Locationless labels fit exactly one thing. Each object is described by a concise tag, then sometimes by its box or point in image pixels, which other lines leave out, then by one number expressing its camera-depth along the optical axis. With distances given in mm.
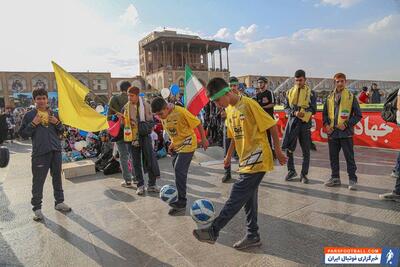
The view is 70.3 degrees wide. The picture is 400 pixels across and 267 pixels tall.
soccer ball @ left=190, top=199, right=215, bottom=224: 3273
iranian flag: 6230
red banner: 7789
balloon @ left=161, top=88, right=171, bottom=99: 11491
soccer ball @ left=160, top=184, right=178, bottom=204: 4172
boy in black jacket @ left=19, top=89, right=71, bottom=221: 4086
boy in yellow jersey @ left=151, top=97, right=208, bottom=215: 4070
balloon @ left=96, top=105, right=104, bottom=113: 8866
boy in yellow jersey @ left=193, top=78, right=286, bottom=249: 2844
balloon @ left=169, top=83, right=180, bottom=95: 12141
